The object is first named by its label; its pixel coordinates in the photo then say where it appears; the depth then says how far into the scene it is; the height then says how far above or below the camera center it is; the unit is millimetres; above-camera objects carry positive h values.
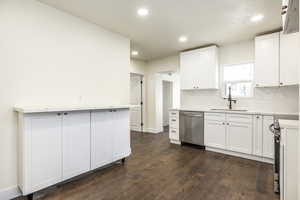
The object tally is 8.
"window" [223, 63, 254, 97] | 3779 +474
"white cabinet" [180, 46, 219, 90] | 3961 +784
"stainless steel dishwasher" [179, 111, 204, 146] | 3857 -720
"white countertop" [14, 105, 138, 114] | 1796 -128
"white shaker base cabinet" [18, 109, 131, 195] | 1848 -628
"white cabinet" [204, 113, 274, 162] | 3051 -766
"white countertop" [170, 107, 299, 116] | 3063 -281
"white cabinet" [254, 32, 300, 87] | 2967 +755
